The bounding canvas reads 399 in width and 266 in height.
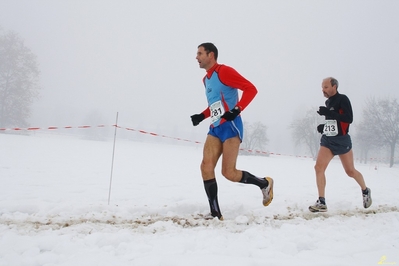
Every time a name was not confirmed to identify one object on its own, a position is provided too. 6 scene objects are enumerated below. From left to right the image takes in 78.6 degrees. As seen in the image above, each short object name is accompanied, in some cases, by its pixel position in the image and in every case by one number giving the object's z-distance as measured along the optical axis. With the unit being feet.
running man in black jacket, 11.71
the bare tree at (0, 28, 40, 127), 81.66
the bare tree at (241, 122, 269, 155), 174.70
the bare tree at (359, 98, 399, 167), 107.55
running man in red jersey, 9.96
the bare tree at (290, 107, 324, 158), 144.46
